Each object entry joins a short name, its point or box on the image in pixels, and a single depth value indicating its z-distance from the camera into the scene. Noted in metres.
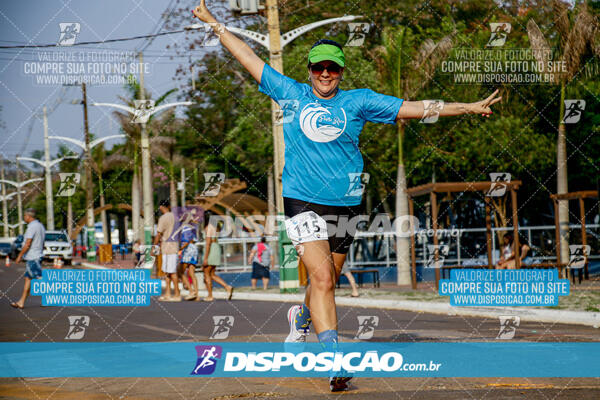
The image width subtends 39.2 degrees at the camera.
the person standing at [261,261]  20.30
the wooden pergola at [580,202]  17.45
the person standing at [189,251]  15.77
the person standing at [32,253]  14.09
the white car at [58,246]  35.81
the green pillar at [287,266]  18.13
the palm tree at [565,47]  18.73
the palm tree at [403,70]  19.16
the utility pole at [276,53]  17.72
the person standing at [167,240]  15.55
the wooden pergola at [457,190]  16.64
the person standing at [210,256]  16.16
